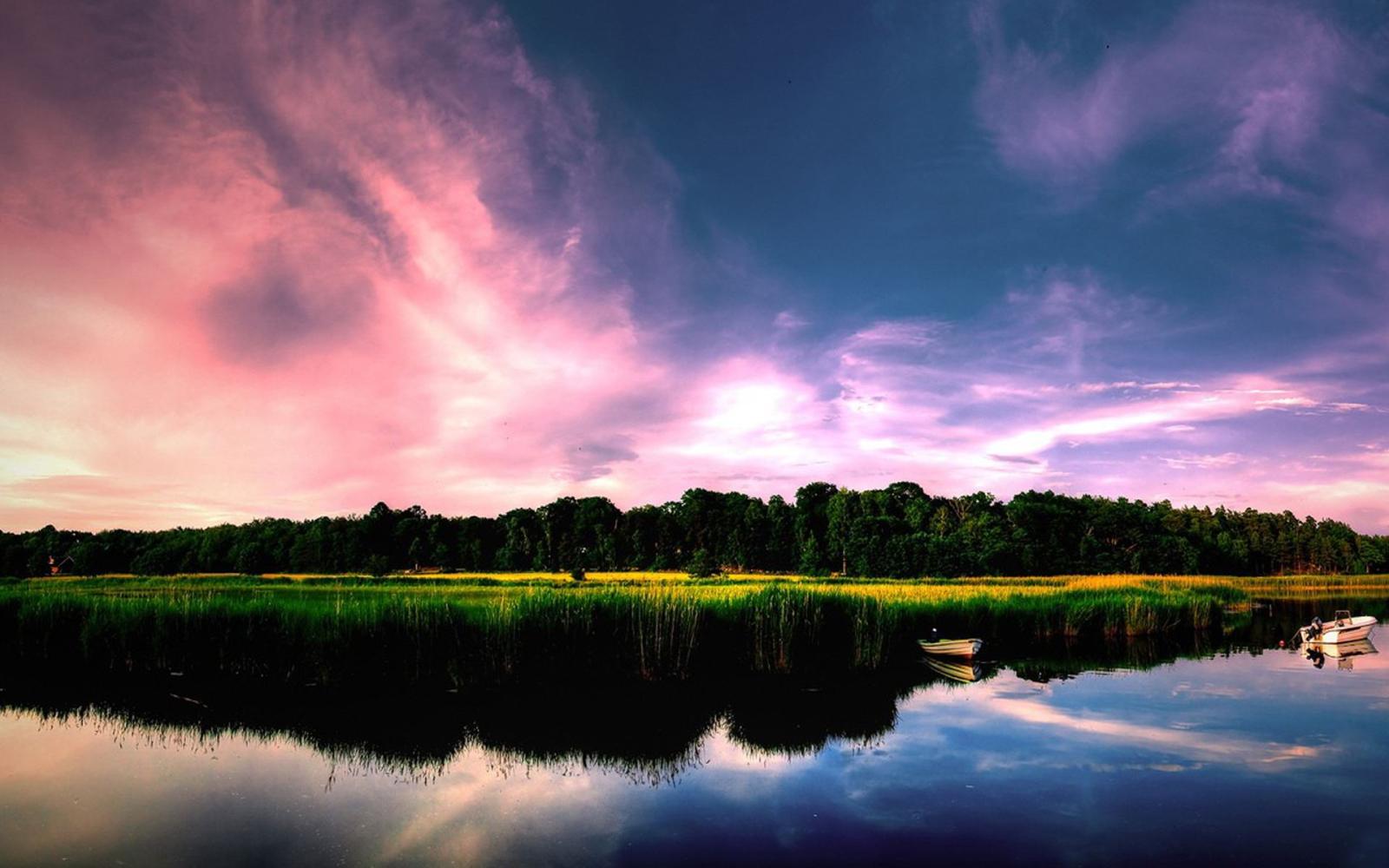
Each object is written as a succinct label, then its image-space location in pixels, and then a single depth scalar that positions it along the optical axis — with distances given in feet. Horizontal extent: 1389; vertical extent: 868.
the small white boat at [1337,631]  86.99
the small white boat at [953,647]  69.92
